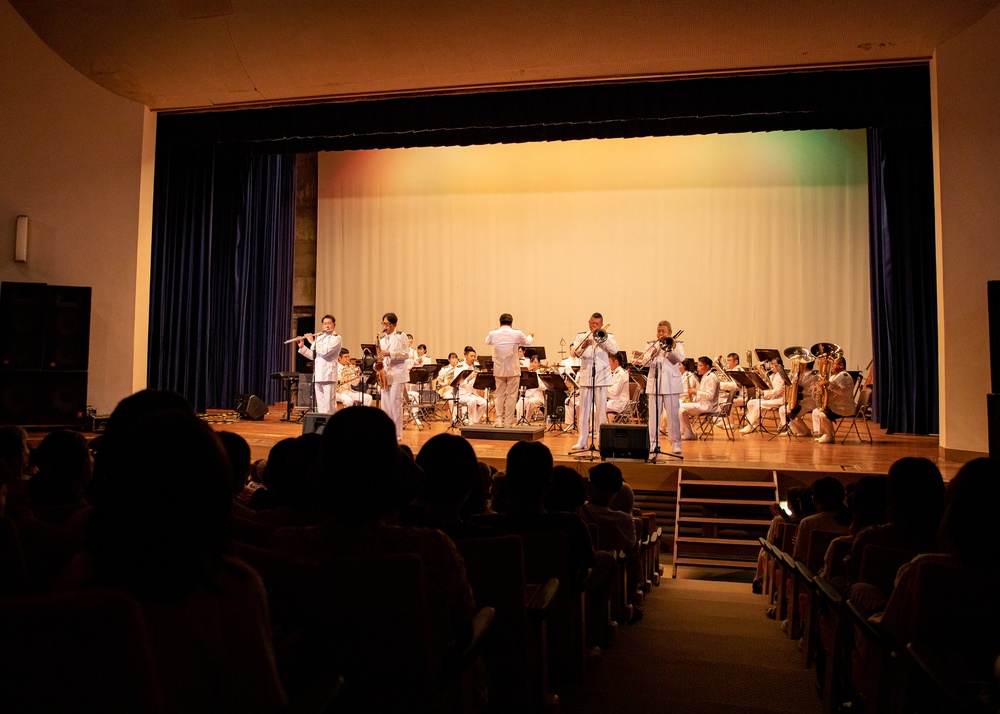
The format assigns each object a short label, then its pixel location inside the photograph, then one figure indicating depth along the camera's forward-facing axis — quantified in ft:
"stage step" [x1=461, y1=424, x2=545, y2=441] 33.78
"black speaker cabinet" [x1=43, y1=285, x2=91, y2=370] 30.22
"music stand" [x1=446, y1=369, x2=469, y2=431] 36.68
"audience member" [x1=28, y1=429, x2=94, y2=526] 9.04
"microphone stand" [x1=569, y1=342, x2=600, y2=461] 27.63
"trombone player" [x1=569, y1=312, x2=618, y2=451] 28.53
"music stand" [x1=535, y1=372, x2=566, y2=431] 39.91
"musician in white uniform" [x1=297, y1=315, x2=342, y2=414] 36.09
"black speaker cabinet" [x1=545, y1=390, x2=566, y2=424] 40.22
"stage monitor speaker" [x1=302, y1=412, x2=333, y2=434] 29.71
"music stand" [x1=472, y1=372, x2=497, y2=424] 35.01
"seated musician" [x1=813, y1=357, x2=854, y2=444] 33.06
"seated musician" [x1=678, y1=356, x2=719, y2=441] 34.58
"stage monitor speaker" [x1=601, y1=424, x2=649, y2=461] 26.61
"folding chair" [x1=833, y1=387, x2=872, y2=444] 34.94
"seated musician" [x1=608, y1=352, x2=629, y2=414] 36.27
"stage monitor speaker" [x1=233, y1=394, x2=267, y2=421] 40.96
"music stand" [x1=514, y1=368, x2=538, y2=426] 34.12
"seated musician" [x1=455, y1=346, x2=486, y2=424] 40.98
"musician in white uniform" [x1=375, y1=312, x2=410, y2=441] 34.04
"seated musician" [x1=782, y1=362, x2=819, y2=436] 34.09
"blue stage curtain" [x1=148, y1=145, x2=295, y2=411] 40.50
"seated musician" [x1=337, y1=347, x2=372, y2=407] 38.70
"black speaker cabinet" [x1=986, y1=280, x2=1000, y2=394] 24.71
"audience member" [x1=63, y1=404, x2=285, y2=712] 4.18
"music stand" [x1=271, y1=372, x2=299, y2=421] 41.13
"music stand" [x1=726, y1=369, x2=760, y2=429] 32.83
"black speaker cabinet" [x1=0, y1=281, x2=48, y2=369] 29.37
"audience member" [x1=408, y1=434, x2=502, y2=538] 8.23
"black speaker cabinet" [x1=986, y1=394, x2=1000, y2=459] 22.76
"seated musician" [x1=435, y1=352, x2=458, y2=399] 43.51
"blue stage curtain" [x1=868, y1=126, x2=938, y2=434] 35.63
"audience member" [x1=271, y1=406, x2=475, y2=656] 6.36
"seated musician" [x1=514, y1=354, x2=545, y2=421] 41.34
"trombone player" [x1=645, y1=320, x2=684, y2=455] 28.64
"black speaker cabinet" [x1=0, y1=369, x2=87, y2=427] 29.55
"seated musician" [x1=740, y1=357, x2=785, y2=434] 38.60
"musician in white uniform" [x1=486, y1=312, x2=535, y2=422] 34.32
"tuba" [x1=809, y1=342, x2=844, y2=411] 33.22
